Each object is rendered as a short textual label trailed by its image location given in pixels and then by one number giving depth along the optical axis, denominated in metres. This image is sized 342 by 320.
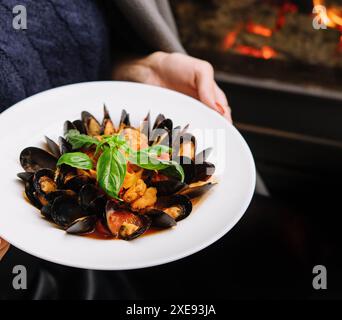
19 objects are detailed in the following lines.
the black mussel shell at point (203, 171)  1.02
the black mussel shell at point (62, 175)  0.99
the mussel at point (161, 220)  0.91
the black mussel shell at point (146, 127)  1.12
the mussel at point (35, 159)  1.00
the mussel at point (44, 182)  0.95
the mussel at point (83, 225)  0.87
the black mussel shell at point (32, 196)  0.94
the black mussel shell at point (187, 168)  1.03
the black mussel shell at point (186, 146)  1.07
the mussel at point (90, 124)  1.10
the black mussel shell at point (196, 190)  0.98
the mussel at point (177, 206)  0.95
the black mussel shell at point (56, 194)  0.94
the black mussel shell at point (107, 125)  1.11
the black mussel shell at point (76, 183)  0.98
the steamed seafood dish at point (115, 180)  0.92
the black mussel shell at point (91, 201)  0.94
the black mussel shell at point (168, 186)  0.98
